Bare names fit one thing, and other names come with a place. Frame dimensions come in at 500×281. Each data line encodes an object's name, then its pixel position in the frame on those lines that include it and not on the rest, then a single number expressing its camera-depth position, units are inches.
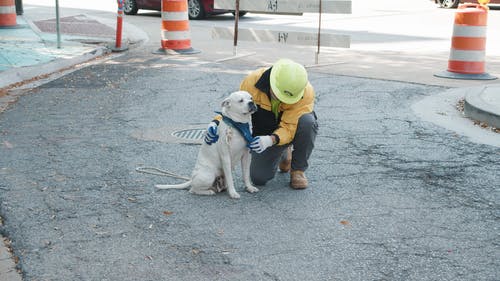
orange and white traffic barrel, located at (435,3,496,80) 384.5
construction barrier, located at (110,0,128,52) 478.1
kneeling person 186.1
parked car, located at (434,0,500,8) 912.3
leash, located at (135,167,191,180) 212.1
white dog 184.1
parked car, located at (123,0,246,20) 751.1
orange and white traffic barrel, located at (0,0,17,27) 597.0
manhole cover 261.6
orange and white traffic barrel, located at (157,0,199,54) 475.8
